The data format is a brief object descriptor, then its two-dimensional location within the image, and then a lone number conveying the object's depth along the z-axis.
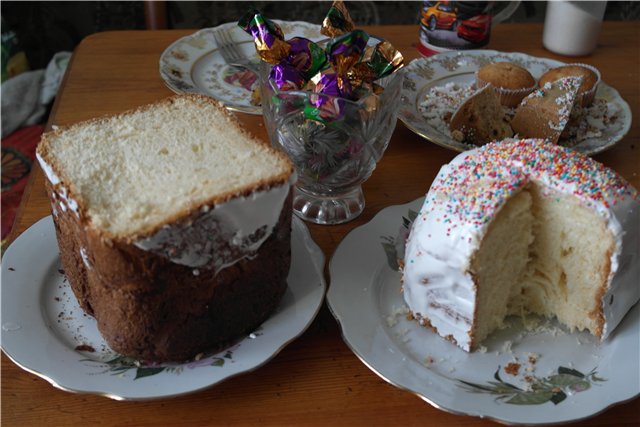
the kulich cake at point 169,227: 0.86
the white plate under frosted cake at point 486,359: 0.89
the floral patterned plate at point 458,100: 1.40
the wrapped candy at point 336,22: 1.21
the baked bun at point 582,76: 1.48
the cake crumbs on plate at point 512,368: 0.96
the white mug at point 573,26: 1.75
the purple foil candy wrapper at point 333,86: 1.10
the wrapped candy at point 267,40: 1.15
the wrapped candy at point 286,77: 1.14
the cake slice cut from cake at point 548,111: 1.36
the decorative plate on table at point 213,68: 1.58
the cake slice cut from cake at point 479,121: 1.38
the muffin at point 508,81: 1.53
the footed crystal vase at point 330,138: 1.11
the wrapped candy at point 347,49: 1.09
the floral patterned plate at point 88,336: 0.89
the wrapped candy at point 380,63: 1.15
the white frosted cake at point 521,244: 0.99
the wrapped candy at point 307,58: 1.15
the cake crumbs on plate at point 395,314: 1.03
